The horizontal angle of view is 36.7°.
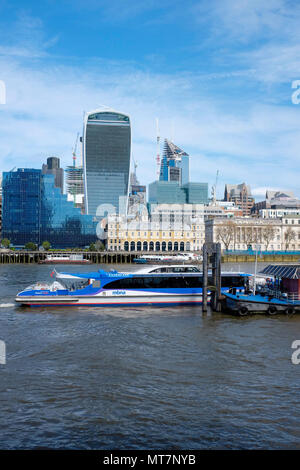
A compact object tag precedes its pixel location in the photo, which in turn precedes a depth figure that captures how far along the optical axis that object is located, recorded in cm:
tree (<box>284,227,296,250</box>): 15712
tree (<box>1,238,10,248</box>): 15909
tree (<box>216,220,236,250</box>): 14988
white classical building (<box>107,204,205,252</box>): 15700
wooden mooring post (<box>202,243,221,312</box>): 3306
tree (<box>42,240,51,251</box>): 15512
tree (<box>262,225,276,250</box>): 15192
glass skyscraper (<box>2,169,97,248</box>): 17010
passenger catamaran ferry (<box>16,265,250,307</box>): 3538
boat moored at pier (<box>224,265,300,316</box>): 3228
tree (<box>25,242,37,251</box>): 14438
